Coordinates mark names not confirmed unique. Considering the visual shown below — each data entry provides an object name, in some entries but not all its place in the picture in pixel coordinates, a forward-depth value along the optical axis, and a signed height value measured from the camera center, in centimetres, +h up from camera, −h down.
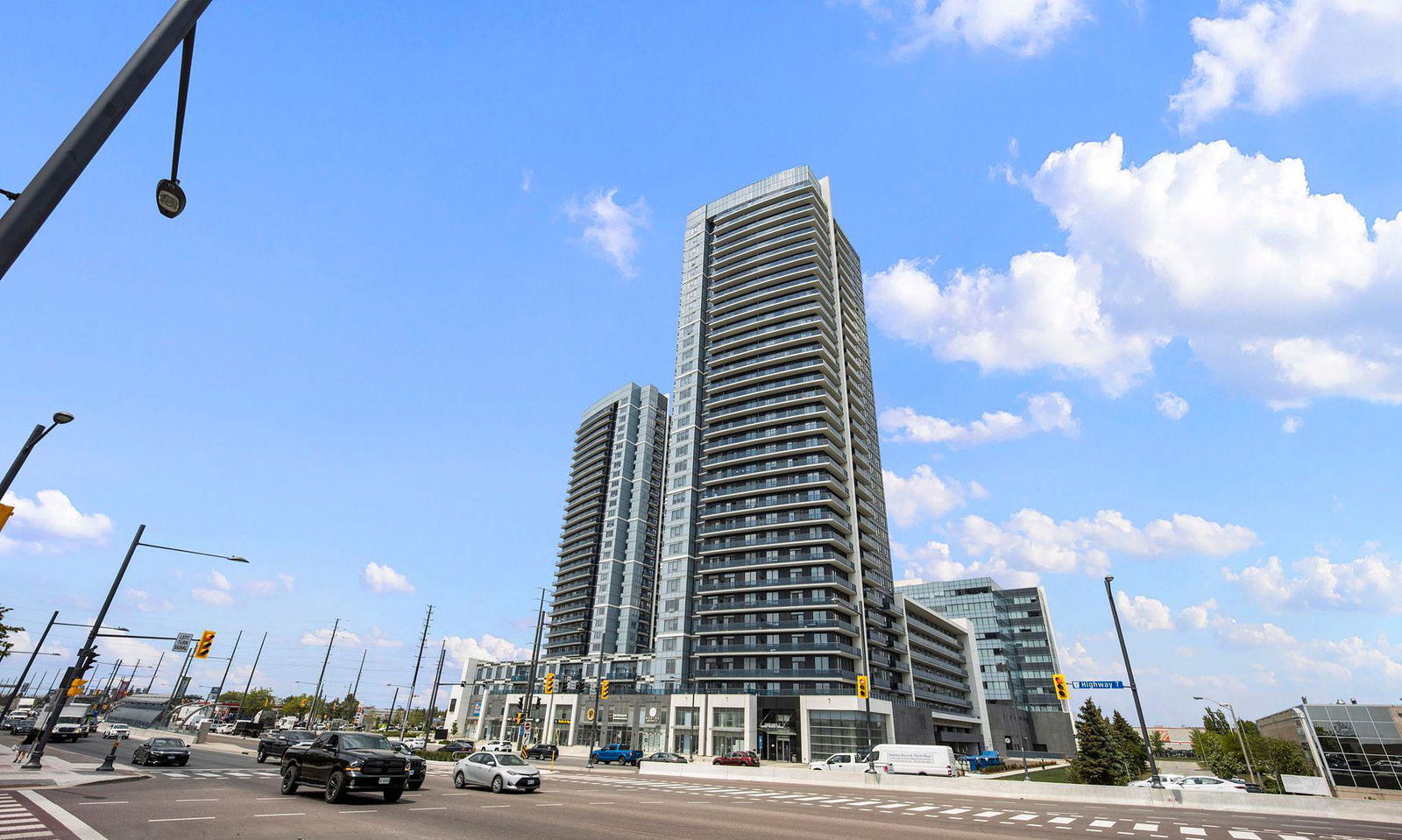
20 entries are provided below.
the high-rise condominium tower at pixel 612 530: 11469 +3563
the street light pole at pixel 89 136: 386 +344
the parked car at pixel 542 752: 5930 -250
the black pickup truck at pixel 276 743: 3503 -158
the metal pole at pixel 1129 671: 2948 +343
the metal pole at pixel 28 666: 3984 +257
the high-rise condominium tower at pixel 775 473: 7412 +3226
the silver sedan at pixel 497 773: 2319 -177
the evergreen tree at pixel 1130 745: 6135 +21
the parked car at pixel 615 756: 5338 -229
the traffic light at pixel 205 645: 3036 +290
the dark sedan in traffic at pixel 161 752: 3083 -199
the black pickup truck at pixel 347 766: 1731 -133
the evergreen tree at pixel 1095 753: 4606 -50
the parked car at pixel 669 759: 5358 -233
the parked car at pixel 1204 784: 3653 -178
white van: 4381 -139
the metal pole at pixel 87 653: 2332 +194
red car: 5409 -223
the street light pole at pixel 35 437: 1643 +661
